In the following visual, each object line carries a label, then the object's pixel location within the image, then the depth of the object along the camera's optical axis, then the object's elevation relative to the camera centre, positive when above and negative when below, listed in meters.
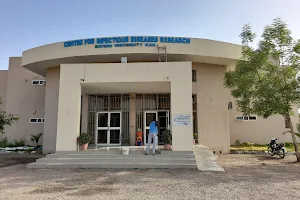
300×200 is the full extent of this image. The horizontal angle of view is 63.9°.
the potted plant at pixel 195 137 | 13.91 -0.62
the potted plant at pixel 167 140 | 10.52 -0.59
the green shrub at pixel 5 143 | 17.05 -1.18
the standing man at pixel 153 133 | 9.84 -0.27
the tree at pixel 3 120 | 11.34 +0.33
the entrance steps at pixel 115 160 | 9.26 -1.33
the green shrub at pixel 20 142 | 17.34 -1.11
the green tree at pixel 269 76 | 10.51 +2.32
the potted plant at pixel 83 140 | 10.61 -0.61
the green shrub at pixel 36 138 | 17.03 -0.79
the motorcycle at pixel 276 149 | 12.20 -1.21
